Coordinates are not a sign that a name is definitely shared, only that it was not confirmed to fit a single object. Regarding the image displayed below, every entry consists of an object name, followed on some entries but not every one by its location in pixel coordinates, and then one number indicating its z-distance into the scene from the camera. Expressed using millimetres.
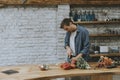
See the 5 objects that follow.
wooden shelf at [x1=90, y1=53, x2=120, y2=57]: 7158
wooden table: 3801
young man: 4777
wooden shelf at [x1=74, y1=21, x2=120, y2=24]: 7148
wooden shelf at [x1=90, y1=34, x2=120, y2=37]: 7199
